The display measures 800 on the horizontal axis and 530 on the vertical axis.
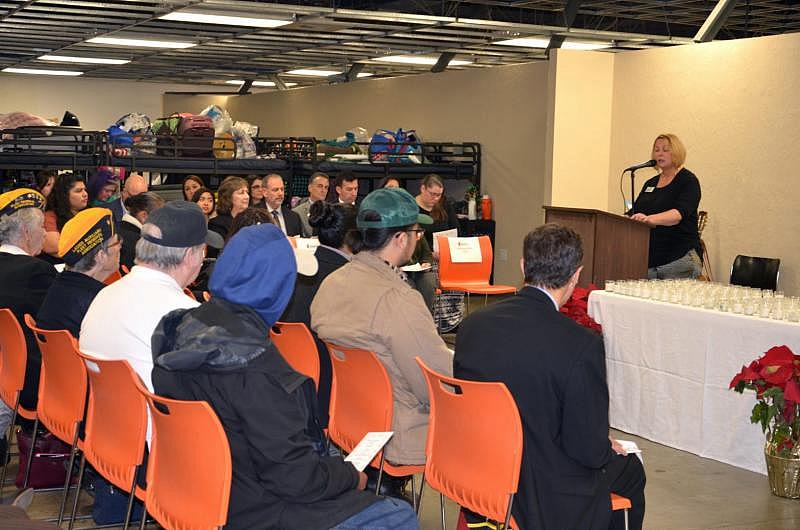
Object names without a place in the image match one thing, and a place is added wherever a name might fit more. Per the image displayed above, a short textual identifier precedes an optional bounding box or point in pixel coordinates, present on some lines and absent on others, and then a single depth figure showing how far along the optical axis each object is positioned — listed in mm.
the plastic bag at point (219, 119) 10227
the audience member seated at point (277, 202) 7812
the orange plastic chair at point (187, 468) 2436
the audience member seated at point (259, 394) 2375
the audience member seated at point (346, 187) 8125
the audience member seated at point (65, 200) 7465
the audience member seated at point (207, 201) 7984
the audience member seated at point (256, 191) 8203
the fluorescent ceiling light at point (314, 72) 18769
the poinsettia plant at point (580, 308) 5707
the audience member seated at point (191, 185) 8836
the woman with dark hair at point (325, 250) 4676
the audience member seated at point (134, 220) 6516
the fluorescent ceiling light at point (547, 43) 13610
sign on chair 8562
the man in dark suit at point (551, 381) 2826
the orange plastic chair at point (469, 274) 8445
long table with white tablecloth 4910
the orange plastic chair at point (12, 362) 4164
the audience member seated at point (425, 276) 7605
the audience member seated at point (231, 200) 7297
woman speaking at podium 6363
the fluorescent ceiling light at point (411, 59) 15639
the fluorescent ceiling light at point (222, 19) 10930
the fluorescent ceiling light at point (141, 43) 13898
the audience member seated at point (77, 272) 3980
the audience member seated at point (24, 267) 4422
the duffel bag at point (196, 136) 9719
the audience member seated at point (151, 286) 3162
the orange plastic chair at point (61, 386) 3676
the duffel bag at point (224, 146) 9805
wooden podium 6211
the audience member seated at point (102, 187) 7855
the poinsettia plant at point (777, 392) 4309
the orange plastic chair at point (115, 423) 3090
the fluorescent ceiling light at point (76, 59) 17016
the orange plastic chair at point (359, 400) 3475
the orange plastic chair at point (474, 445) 2850
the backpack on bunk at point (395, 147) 11406
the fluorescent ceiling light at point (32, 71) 20025
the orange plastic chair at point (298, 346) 4094
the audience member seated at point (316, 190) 8492
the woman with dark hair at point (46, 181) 8641
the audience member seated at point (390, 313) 3457
